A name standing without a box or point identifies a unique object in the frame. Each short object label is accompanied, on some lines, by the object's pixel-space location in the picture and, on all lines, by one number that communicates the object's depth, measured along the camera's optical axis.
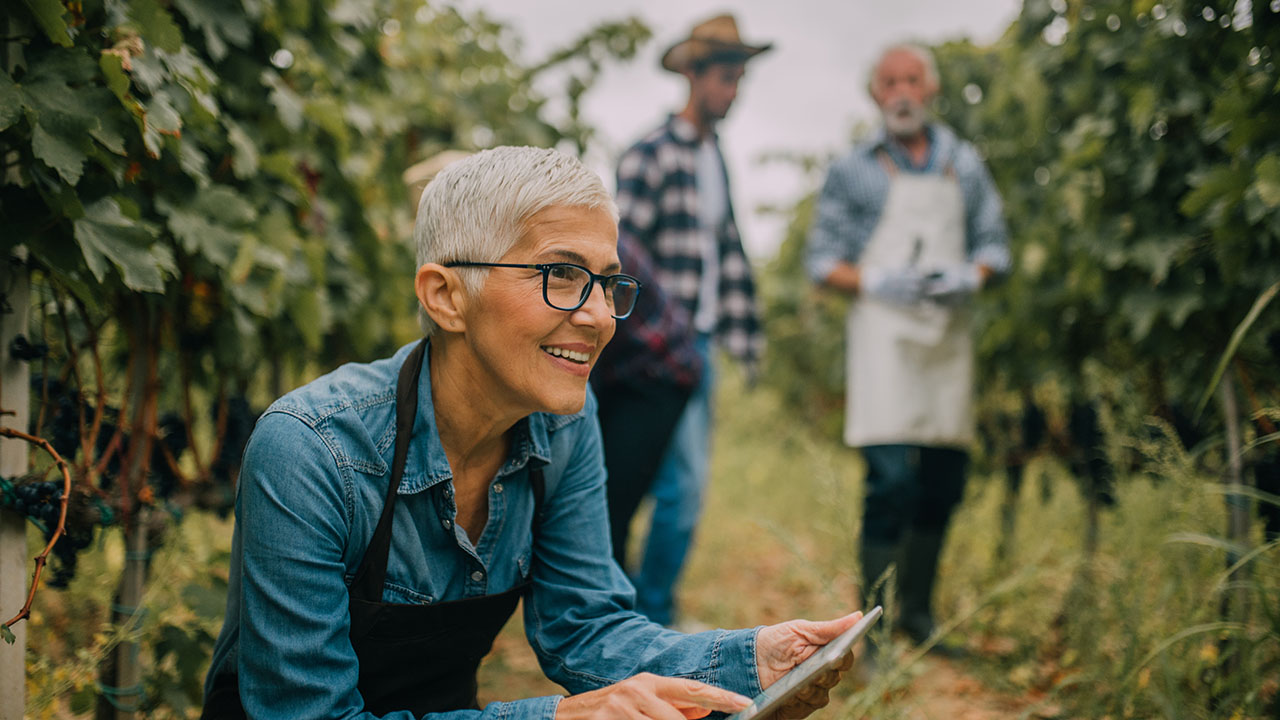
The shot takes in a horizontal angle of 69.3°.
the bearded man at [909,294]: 3.29
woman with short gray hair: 1.29
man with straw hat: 3.29
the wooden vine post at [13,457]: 1.59
